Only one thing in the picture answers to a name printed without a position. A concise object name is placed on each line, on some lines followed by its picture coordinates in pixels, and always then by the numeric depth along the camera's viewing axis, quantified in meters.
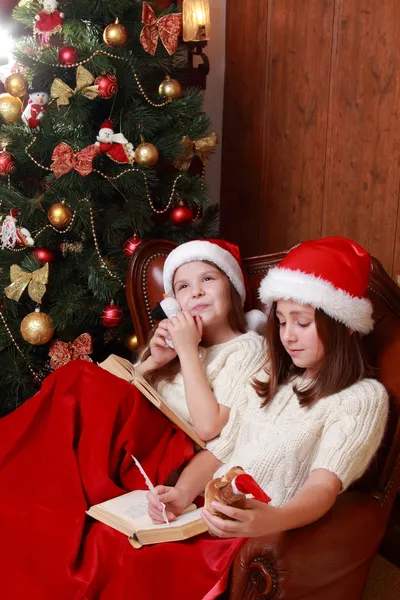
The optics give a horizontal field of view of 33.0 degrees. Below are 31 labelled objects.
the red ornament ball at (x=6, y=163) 2.33
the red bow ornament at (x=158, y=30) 2.27
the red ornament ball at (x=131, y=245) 2.36
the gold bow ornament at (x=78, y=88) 2.22
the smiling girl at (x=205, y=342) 1.72
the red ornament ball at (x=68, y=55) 2.21
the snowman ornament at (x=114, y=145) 2.27
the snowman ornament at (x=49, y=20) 2.25
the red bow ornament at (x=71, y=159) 2.23
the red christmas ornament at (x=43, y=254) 2.38
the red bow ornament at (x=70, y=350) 2.47
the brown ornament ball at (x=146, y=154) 2.28
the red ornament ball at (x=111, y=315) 2.38
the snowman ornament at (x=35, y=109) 2.33
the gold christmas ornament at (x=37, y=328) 2.38
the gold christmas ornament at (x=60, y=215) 2.29
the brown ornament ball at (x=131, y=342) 2.54
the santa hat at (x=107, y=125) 2.28
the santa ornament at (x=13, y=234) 2.36
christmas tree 2.27
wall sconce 2.62
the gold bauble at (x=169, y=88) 2.34
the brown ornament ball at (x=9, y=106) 2.32
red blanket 1.36
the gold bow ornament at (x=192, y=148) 2.37
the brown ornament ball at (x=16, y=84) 2.29
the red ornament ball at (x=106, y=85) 2.20
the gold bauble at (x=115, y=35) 2.21
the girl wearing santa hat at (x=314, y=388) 1.42
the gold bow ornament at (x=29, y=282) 2.37
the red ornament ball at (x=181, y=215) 2.41
